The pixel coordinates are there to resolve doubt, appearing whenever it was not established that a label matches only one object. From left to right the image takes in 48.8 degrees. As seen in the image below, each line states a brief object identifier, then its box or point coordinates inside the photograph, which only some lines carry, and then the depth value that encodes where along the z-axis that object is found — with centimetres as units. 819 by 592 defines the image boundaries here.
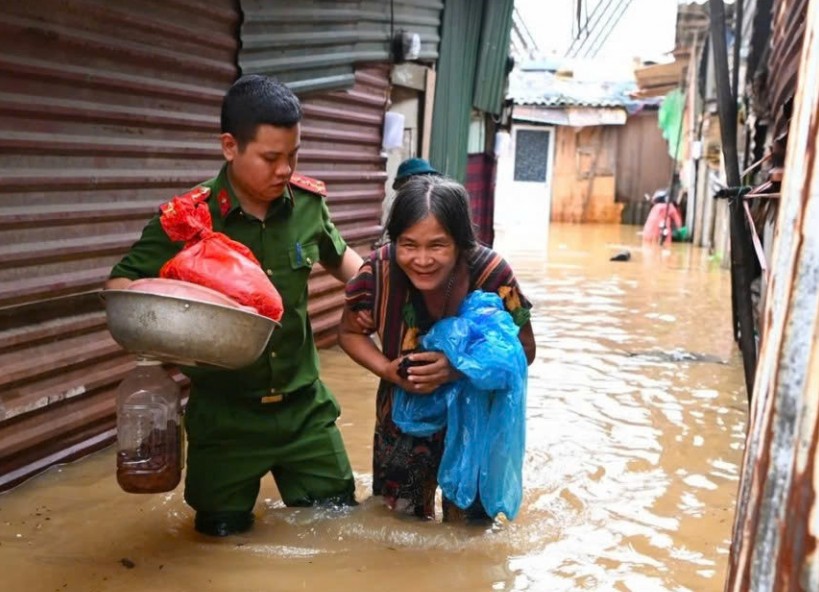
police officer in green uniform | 309
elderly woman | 321
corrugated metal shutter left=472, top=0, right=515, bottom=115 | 1132
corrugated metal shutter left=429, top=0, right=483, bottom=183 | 1000
